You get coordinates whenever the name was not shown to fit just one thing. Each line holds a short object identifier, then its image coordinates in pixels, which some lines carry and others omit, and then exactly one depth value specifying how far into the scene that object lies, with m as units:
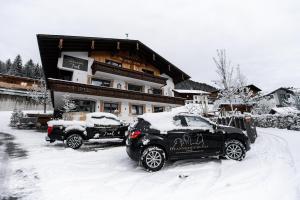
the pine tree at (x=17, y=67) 60.04
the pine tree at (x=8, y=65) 66.90
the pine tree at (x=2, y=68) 68.22
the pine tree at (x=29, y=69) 60.47
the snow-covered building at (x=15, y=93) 37.84
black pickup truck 9.91
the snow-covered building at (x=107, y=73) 18.55
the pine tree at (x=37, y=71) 59.71
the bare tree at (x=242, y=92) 33.51
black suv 5.96
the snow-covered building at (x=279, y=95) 53.47
